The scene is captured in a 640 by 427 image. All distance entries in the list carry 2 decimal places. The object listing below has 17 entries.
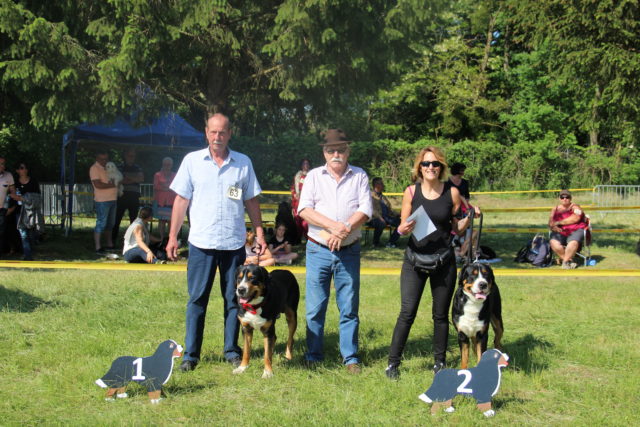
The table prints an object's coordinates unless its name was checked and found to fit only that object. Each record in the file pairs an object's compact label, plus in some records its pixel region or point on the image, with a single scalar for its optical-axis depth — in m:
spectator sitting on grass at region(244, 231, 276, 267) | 9.01
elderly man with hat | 4.70
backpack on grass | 10.96
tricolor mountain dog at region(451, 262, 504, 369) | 4.48
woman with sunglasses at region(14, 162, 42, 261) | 10.17
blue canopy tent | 13.35
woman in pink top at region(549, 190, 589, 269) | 10.78
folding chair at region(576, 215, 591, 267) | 10.98
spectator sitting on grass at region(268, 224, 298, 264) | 10.66
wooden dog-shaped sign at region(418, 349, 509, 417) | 3.90
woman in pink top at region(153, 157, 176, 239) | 11.98
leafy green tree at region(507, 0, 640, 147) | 10.14
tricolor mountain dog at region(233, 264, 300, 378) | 4.46
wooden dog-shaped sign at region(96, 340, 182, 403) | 4.08
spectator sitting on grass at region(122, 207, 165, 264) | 10.14
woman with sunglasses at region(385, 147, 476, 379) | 4.50
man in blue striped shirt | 4.68
